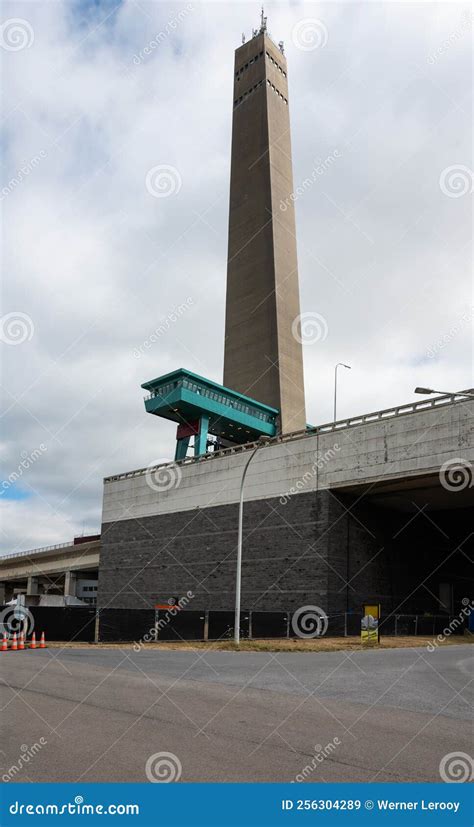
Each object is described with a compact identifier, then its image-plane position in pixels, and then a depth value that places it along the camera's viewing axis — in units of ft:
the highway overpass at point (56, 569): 272.95
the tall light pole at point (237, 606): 86.11
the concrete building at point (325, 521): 128.36
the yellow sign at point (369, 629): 96.89
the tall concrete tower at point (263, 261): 245.86
